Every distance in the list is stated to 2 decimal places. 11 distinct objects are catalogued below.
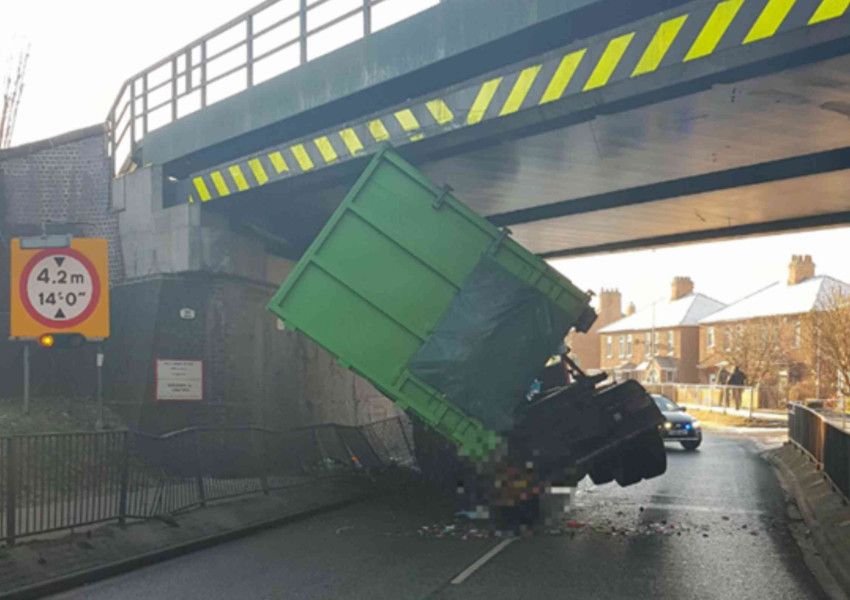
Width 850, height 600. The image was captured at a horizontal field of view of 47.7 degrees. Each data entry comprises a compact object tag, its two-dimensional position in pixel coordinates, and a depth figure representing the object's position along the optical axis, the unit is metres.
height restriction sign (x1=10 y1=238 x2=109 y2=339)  13.30
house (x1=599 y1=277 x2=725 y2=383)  84.50
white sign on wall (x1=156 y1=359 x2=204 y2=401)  16.02
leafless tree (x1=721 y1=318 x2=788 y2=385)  63.22
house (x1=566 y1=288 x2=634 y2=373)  108.19
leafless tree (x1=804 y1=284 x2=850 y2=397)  49.41
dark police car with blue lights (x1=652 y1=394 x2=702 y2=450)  26.62
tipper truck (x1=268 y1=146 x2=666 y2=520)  10.91
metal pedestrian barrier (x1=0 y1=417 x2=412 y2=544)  9.59
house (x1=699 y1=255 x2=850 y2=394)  64.19
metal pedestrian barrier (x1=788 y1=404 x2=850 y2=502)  12.73
